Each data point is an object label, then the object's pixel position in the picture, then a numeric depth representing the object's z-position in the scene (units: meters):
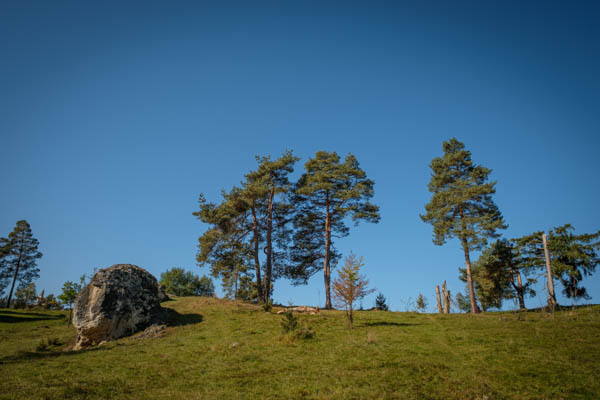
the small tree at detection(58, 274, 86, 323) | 32.91
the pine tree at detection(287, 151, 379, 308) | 33.50
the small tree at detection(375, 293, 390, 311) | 33.59
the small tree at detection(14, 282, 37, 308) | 47.56
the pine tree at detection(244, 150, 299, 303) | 33.53
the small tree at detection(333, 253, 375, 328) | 19.27
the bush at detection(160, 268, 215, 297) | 70.44
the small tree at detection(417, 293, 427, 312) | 45.57
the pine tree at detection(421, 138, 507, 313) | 29.69
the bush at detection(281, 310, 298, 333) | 18.27
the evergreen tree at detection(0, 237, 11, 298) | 48.75
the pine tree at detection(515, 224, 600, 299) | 28.39
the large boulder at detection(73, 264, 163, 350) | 21.67
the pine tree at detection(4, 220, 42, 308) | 49.28
